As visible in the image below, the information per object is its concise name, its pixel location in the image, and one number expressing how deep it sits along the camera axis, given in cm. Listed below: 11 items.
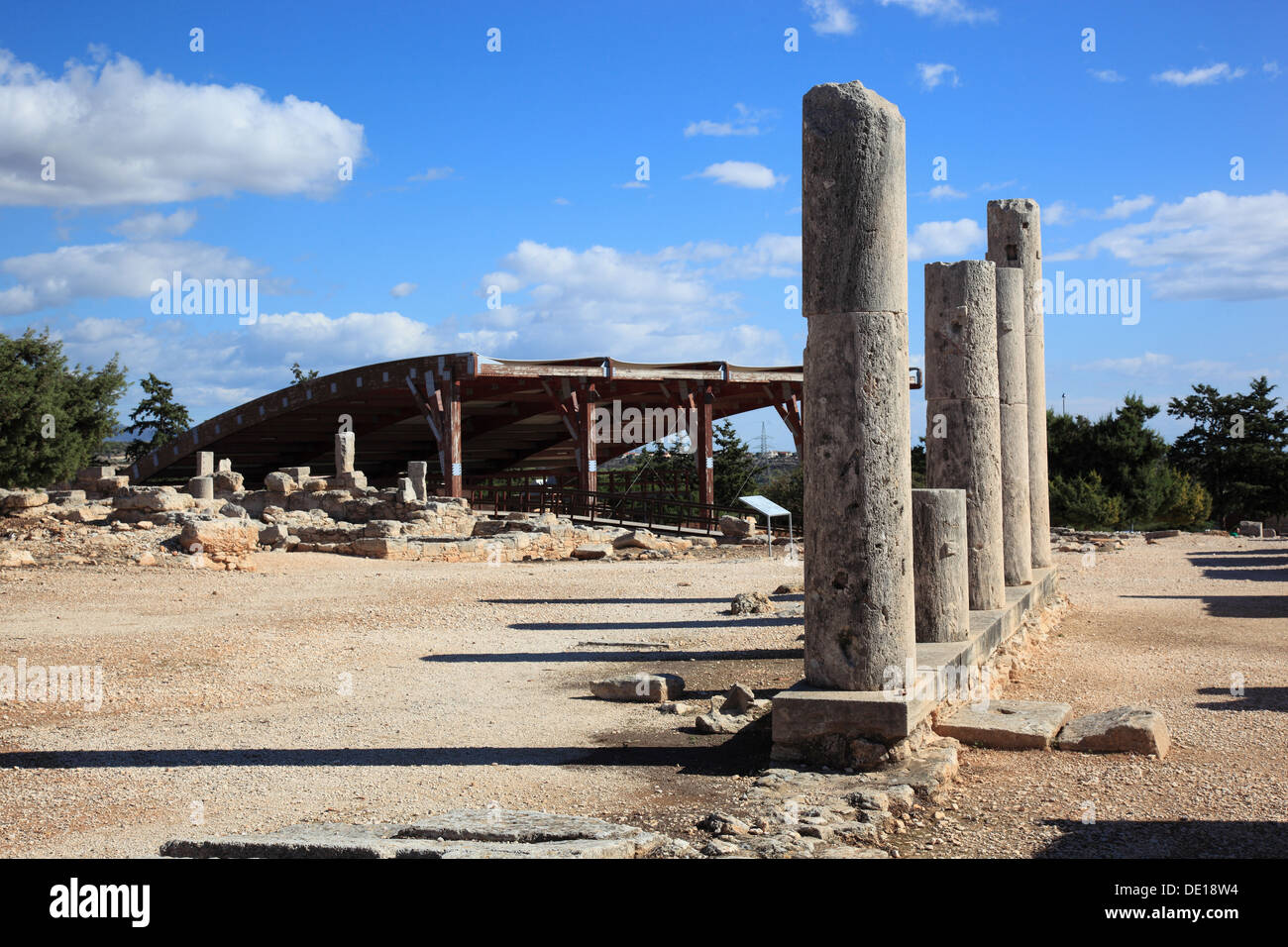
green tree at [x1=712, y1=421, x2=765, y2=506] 4269
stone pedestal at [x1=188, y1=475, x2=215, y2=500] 2297
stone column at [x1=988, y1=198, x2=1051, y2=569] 1324
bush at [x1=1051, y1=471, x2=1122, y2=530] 3366
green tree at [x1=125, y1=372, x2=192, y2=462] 4434
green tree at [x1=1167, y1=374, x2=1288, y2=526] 4312
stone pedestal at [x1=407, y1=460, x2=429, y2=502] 2425
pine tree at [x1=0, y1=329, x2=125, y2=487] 3272
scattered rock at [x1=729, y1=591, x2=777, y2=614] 1283
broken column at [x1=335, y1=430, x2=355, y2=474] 2553
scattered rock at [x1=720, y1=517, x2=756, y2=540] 2420
